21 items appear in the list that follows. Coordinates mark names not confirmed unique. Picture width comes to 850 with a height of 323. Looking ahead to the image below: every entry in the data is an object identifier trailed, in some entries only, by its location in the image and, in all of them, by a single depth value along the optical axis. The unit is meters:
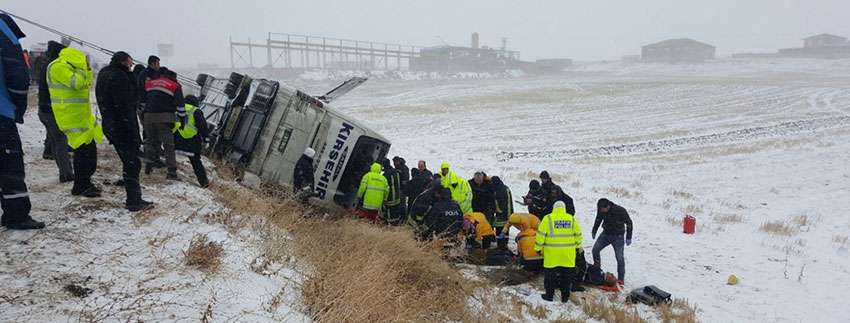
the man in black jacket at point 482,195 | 9.11
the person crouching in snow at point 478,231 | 8.05
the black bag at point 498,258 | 7.84
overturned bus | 8.94
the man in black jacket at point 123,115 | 4.89
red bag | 10.20
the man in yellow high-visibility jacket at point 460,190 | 8.79
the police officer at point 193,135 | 7.03
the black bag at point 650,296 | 6.85
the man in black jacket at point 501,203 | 8.85
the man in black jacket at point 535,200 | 8.79
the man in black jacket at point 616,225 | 7.57
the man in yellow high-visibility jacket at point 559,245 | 6.62
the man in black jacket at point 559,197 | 8.47
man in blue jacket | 4.01
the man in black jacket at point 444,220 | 7.64
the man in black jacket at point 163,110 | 6.53
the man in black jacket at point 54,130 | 5.55
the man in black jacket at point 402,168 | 10.50
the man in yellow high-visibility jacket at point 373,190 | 8.49
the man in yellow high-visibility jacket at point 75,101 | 4.70
